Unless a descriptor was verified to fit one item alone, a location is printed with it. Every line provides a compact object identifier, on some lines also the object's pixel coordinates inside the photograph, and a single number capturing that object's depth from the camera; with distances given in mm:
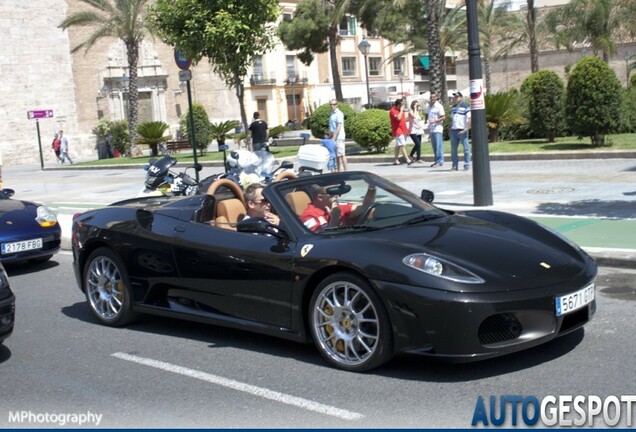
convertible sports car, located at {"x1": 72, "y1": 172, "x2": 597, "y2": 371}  5379
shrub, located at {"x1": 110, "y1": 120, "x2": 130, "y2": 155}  44594
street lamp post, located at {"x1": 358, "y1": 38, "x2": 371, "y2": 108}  41562
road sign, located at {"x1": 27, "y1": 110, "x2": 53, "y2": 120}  38312
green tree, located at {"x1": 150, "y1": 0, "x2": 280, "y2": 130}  24531
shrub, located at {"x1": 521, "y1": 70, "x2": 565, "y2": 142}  22462
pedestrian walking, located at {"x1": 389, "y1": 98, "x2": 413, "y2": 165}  21500
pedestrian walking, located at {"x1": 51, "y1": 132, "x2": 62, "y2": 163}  47156
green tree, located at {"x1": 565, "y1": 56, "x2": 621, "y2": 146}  19688
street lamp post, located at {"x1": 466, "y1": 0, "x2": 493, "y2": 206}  12711
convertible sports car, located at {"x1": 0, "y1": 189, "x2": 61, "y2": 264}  10891
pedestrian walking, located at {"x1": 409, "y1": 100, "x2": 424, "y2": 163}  21342
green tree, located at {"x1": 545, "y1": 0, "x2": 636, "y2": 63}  50000
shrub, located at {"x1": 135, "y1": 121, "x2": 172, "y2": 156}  38031
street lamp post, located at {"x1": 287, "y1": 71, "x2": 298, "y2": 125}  72625
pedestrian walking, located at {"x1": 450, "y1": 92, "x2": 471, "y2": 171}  19125
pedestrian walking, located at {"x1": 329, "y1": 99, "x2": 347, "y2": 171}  19297
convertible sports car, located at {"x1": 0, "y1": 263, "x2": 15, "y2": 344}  6555
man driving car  6461
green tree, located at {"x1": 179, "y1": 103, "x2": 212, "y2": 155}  35531
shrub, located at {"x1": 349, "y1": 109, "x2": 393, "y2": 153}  24750
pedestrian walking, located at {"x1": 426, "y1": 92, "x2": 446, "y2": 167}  20391
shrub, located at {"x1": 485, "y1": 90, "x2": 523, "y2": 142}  23969
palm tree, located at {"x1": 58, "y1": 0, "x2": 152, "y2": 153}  41281
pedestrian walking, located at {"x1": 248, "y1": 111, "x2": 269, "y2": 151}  21672
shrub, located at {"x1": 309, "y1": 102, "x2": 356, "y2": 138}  28672
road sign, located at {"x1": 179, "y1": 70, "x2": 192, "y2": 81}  16141
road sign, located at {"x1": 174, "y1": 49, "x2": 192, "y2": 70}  16547
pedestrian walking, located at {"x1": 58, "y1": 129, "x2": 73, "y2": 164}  45469
